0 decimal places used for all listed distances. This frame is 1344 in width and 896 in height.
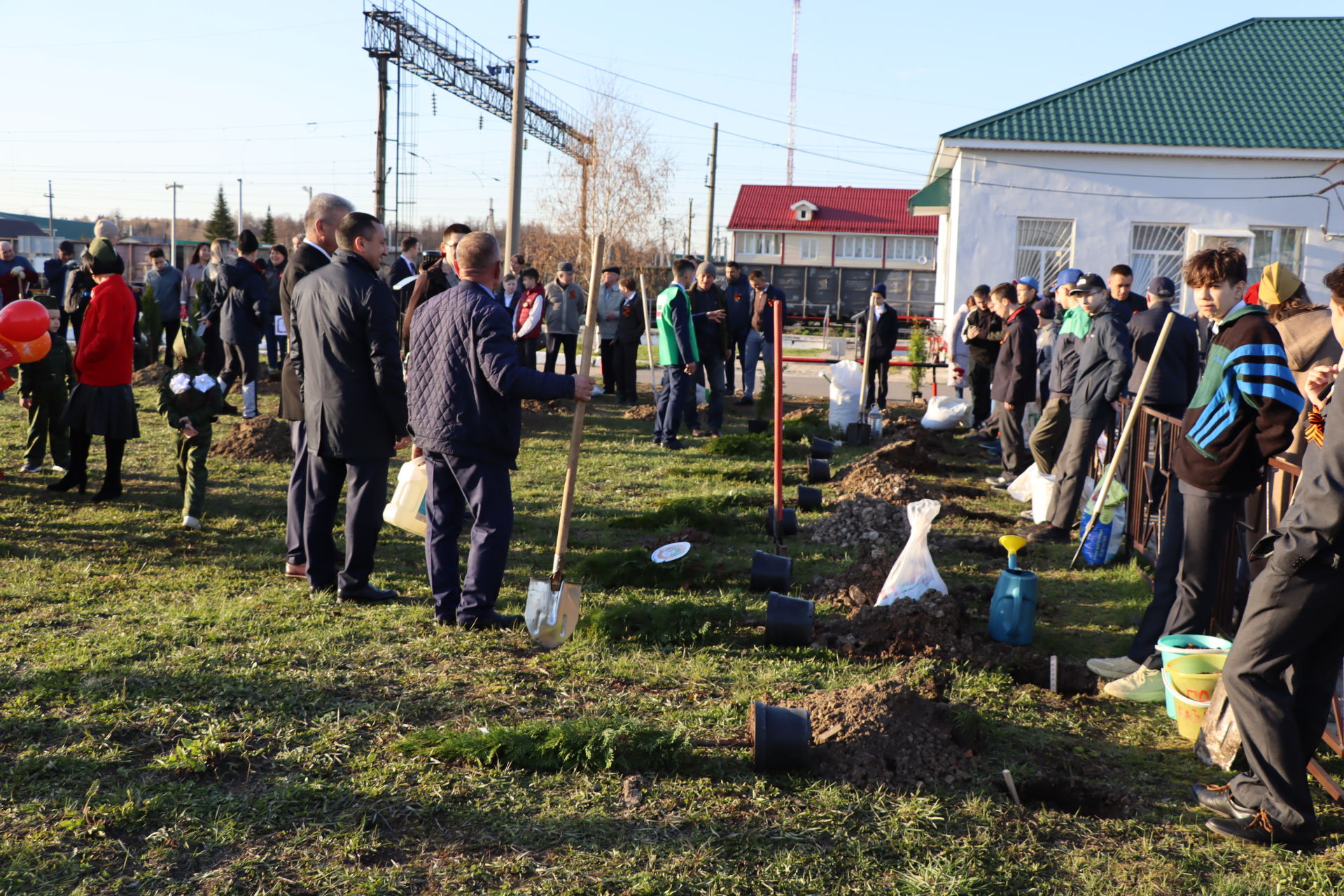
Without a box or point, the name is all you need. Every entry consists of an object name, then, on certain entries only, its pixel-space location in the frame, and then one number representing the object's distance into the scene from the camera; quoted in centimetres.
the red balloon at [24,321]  724
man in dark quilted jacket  500
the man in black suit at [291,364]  597
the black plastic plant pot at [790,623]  525
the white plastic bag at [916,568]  560
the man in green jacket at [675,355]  1085
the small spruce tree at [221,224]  6588
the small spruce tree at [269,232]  6650
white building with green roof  2044
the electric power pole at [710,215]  3869
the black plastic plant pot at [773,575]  616
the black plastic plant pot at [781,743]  381
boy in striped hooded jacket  414
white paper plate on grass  622
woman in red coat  754
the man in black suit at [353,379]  542
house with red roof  5603
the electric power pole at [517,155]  1883
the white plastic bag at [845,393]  1278
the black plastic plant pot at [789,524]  754
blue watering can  543
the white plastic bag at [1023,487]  922
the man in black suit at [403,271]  1033
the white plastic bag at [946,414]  1322
